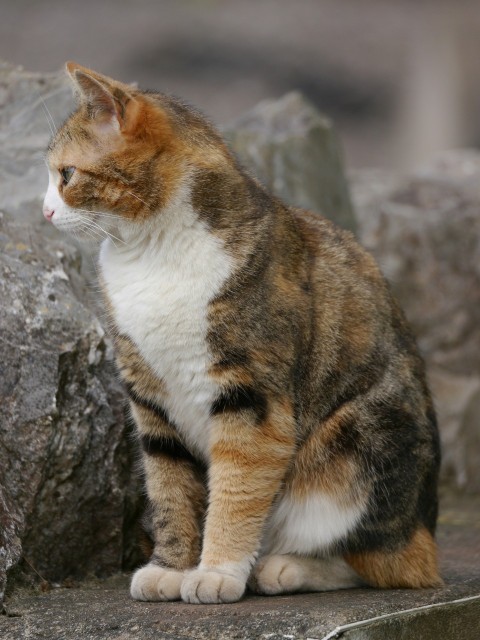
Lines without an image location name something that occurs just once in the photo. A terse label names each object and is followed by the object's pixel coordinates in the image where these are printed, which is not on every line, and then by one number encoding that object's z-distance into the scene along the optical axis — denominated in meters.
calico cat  7.33
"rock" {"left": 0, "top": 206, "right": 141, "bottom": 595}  7.78
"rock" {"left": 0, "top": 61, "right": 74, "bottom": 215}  9.99
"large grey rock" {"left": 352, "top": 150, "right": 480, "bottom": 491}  14.12
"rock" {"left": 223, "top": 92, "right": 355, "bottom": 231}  13.08
